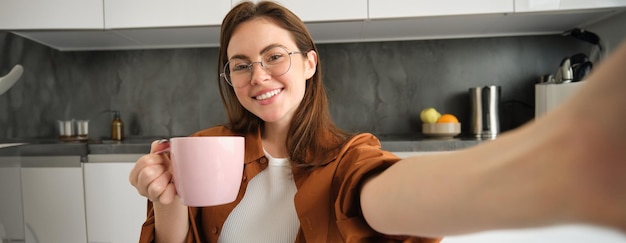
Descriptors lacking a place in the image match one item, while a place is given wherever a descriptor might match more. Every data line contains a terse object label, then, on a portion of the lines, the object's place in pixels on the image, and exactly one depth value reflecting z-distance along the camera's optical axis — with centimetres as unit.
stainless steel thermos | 186
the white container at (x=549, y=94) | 155
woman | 15
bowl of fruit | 176
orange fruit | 178
